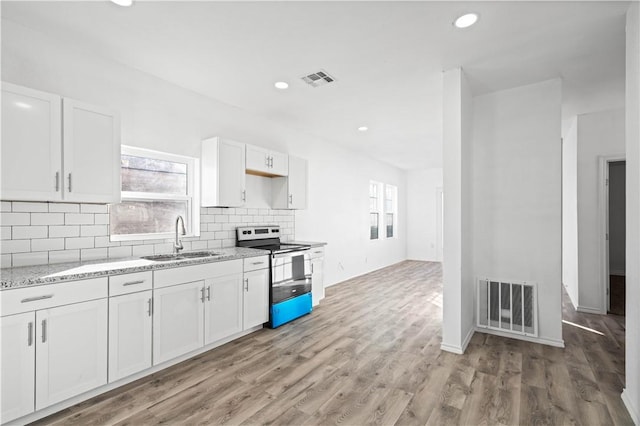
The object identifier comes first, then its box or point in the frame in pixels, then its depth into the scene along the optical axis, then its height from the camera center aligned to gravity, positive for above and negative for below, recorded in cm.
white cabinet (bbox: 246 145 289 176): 392 +68
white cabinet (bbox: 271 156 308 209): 450 +38
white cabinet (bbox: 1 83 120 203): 211 +48
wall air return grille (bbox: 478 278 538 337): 332 -100
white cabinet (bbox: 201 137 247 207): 351 +47
